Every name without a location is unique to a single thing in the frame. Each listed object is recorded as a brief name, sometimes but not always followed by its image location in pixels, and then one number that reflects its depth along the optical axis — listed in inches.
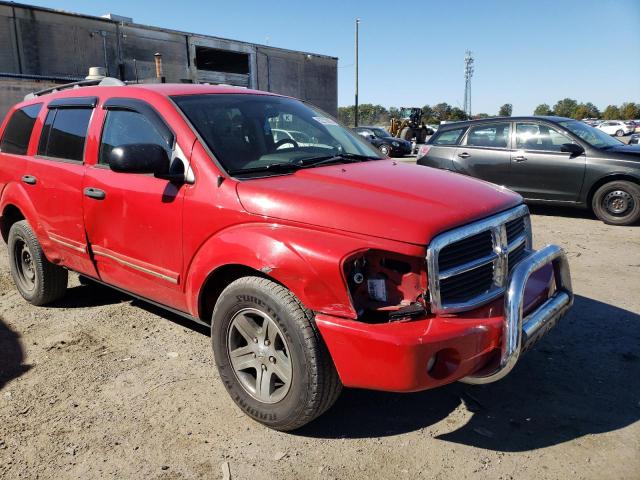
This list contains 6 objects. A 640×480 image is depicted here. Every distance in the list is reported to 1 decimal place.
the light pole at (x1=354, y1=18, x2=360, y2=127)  1441.9
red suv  93.8
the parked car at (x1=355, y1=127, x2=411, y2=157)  903.7
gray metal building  912.3
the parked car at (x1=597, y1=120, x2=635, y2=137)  1541.6
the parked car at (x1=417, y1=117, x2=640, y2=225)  305.7
